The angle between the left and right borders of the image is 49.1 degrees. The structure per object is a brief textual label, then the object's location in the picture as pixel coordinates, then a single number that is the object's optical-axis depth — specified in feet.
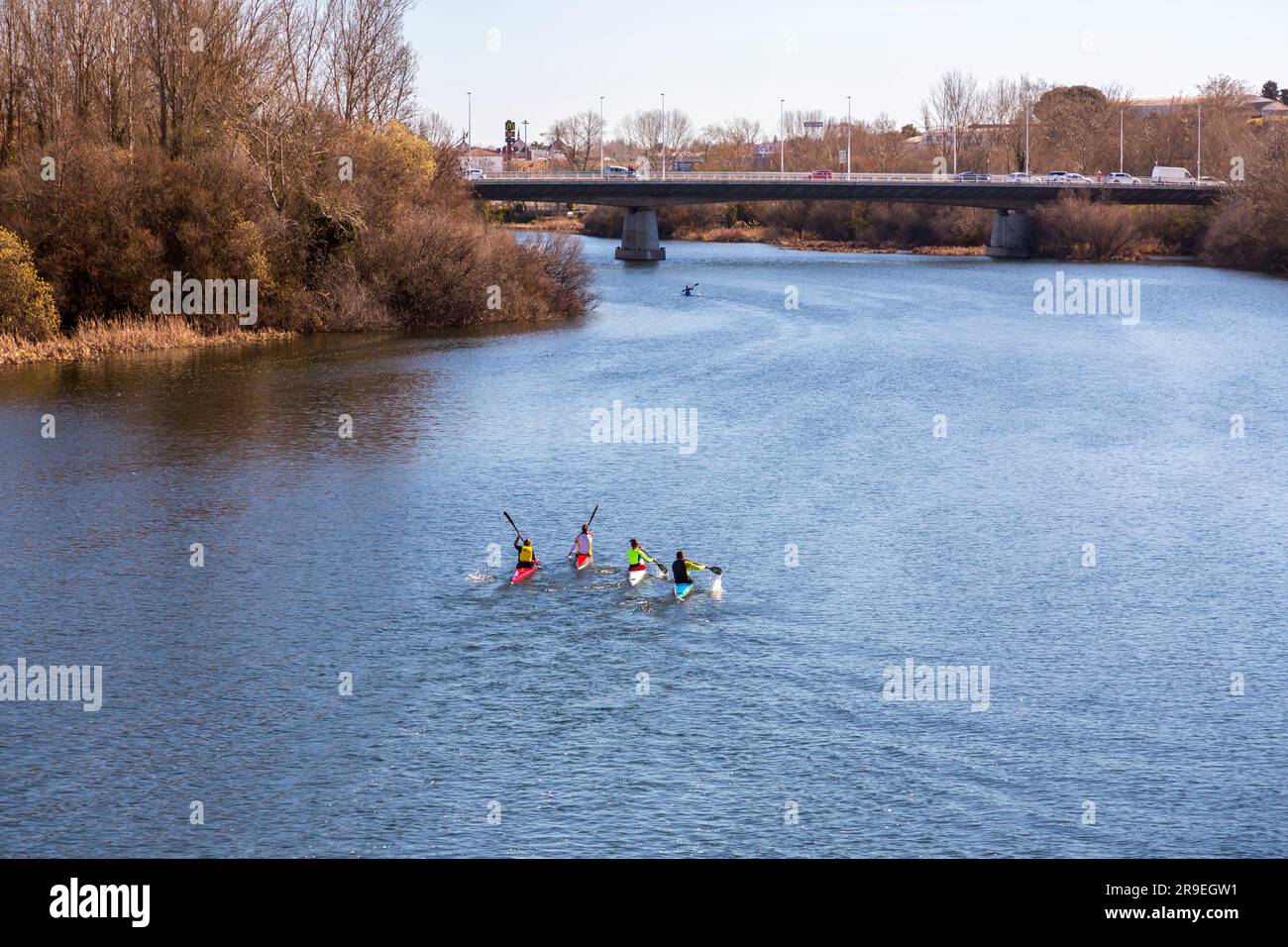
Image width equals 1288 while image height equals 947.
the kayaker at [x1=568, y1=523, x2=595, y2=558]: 91.35
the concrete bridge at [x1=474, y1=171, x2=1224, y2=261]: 357.82
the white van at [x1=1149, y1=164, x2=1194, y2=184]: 432.25
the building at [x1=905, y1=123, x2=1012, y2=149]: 554.05
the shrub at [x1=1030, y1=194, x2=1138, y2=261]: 368.07
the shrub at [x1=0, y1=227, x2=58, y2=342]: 174.09
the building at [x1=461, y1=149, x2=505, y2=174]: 386.65
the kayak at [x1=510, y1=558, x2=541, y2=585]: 89.20
